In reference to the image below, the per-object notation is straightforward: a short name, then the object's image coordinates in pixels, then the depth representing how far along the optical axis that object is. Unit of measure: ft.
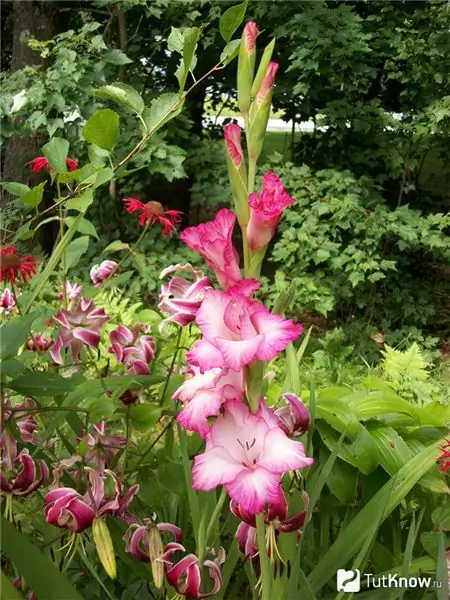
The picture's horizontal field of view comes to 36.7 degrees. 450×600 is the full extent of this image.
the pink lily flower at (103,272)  3.55
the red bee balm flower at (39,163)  4.24
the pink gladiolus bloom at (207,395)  1.85
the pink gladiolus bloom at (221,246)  1.91
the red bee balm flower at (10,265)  3.19
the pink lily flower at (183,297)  2.49
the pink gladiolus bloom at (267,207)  1.86
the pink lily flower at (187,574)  2.38
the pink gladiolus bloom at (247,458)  1.75
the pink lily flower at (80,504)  2.33
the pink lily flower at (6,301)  3.19
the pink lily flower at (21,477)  2.49
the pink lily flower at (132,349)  3.00
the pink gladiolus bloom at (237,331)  1.74
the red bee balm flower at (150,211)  3.99
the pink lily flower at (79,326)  2.82
